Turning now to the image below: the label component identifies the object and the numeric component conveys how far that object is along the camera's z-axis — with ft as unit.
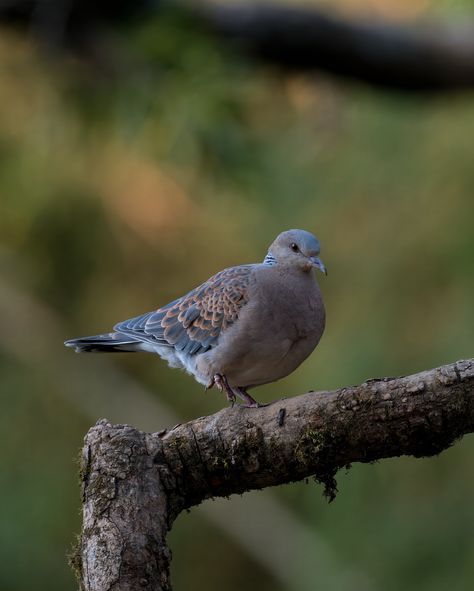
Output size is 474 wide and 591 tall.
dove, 24.27
